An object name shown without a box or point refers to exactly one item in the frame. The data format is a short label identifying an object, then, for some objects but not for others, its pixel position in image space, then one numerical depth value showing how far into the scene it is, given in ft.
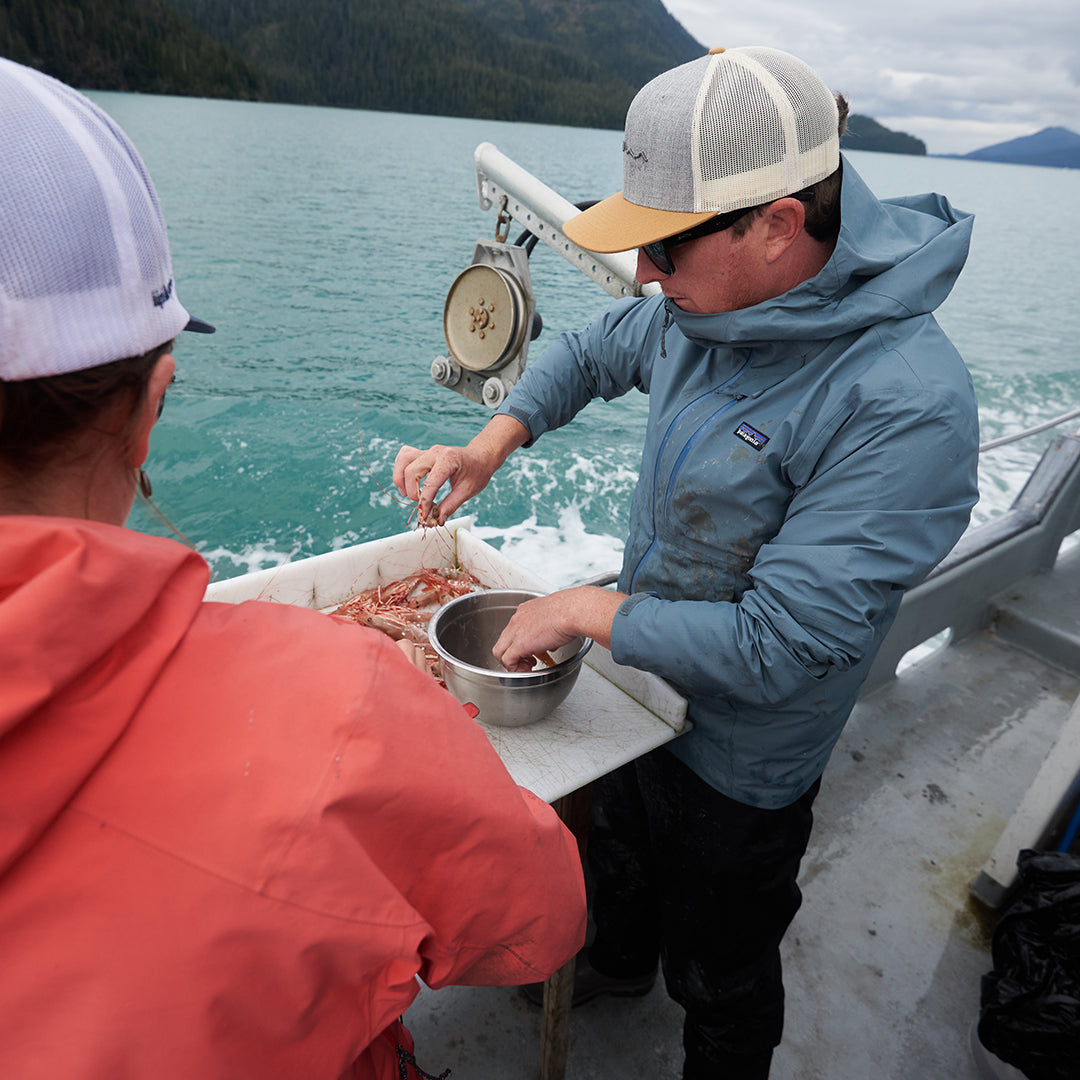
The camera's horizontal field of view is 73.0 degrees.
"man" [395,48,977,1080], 3.99
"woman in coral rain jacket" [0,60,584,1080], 1.64
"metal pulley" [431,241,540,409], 7.33
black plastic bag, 5.97
